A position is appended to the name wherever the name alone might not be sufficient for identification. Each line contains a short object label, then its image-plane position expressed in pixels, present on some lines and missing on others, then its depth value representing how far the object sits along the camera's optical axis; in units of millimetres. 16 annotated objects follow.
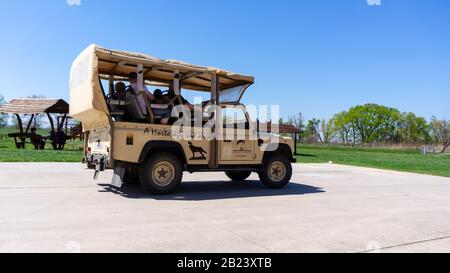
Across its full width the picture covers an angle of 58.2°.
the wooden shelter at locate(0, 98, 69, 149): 25422
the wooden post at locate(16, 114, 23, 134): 26366
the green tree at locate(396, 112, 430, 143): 102812
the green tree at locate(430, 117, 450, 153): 94375
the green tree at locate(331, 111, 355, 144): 107900
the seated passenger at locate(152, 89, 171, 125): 9148
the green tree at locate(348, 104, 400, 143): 103625
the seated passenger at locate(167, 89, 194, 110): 9594
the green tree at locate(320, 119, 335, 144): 110750
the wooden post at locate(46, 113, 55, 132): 26228
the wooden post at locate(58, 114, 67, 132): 26470
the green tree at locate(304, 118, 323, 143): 97188
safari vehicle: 8500
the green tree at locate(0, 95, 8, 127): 70112
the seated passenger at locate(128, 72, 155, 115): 8984
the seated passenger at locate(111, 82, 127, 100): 9305
